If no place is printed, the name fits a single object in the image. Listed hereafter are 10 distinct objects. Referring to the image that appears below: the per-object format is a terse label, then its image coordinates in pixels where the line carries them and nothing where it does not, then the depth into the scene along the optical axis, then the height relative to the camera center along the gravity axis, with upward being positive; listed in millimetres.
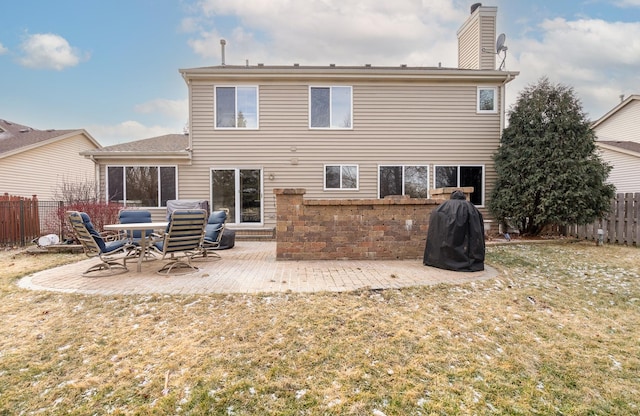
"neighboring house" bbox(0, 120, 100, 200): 14656 +2096
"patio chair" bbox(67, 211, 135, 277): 5266 -822
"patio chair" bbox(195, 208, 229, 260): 7052 -805
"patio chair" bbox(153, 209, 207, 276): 5301 -608
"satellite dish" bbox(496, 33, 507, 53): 11672 +5854
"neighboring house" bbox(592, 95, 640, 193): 13367 +2994
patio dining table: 5461 -486
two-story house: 10906 +2159
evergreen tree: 9188 +1047
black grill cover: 5566 -668
